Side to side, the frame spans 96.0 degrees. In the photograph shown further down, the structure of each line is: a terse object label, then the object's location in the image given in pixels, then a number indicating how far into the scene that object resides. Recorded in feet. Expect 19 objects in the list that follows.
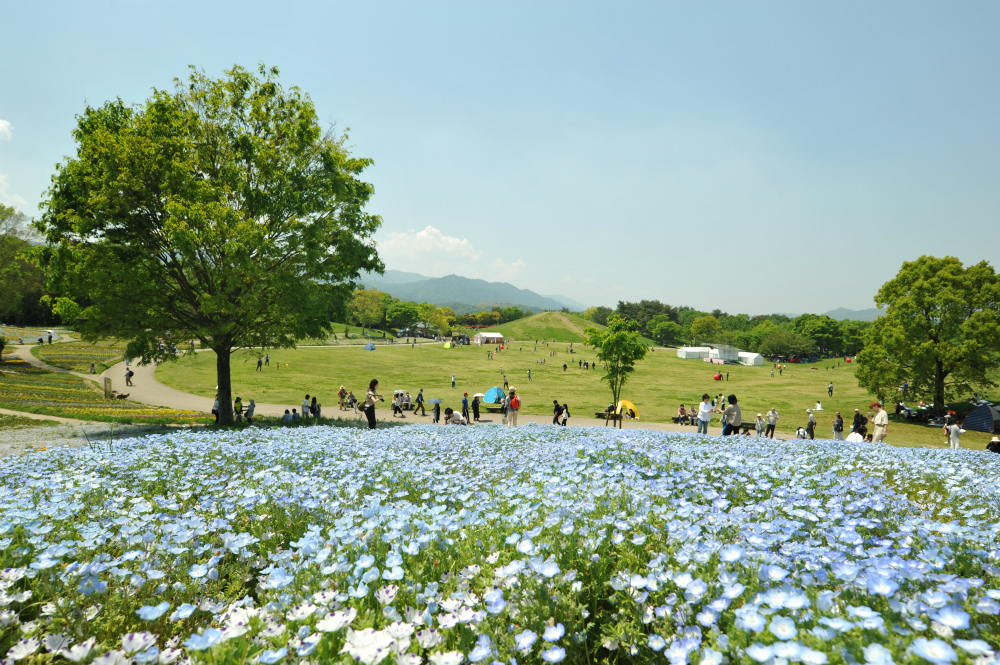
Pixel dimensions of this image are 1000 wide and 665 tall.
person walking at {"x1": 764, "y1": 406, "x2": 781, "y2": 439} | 71.47
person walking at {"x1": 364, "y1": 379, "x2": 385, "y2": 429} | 44.70
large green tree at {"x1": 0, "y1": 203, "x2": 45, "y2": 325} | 138.82
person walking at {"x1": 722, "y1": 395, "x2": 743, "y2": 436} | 44.68
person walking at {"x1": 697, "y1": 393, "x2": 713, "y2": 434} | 53.56
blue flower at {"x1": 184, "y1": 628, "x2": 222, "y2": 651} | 6.35
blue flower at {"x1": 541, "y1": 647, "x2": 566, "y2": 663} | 6.50
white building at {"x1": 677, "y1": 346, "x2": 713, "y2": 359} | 307.78
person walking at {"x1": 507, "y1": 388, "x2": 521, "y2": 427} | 57.21
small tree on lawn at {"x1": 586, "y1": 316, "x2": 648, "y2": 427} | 86.07
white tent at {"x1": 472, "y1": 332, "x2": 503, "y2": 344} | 380.99
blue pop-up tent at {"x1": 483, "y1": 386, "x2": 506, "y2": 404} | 110.83
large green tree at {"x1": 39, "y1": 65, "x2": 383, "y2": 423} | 44.09
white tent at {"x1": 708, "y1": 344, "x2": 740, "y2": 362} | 299.38
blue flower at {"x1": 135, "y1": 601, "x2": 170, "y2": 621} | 7.18
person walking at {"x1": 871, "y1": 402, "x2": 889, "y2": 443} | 48.55
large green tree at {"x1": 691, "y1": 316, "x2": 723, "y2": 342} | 438.81
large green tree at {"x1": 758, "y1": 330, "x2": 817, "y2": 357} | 361.92
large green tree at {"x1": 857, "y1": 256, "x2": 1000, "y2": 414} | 95.14
